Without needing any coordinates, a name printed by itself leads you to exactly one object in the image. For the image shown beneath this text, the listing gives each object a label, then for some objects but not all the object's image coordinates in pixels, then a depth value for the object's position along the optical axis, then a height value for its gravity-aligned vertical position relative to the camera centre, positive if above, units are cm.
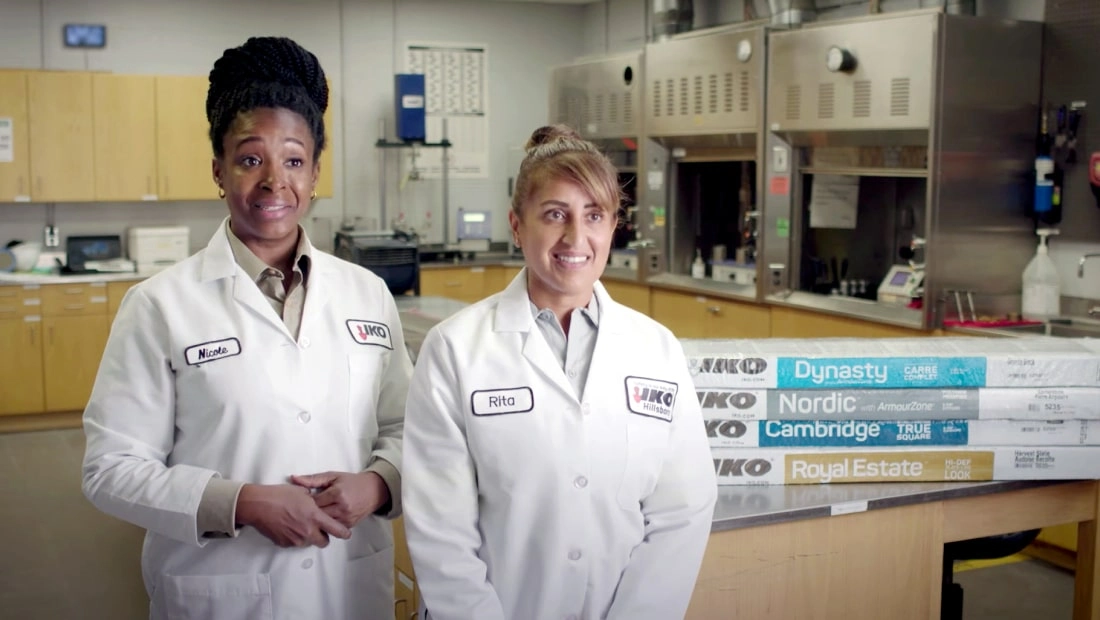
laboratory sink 465 -46
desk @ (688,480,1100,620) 218 -66
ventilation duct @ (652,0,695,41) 688 +128
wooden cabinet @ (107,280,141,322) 679 -48
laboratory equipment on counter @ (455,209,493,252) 811 -9
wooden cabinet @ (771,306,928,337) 504 -51
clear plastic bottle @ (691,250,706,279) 655 -29
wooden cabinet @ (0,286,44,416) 657 -81
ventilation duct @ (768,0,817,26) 580 +111
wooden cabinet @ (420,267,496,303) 772 -46
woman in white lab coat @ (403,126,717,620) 172 -36
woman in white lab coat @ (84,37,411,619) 163 -29
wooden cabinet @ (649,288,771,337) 591 -54
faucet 480 -18
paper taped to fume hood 565 +11
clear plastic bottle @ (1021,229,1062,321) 491 -29
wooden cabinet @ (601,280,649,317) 682 -47
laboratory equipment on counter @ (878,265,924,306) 507 -31
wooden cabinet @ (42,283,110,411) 666 -75
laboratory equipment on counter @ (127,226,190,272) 709 -19
